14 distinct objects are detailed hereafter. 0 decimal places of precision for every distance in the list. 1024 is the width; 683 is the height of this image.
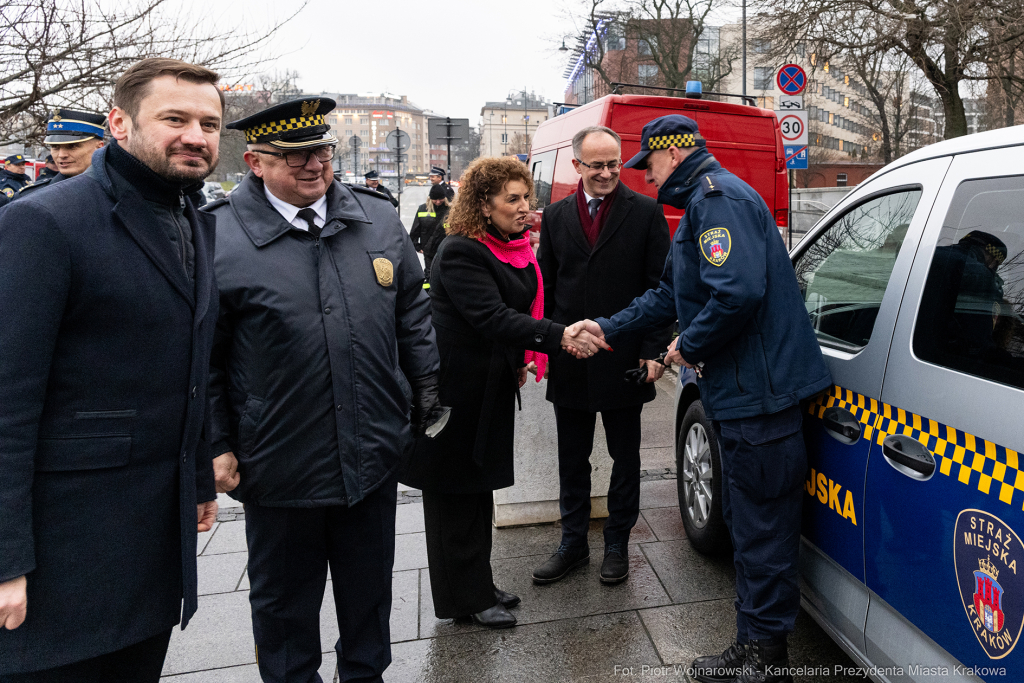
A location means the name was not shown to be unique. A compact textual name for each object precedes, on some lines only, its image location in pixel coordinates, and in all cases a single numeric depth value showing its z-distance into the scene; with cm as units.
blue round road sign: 1122
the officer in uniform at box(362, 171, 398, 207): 1395
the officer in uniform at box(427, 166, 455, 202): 1138
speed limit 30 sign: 1140
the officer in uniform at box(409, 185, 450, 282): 1083
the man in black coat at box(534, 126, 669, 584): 340
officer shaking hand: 249
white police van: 176
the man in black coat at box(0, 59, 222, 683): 153
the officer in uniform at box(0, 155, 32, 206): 950
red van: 763
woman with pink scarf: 297
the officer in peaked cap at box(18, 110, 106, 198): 443
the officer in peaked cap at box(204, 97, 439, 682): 218
